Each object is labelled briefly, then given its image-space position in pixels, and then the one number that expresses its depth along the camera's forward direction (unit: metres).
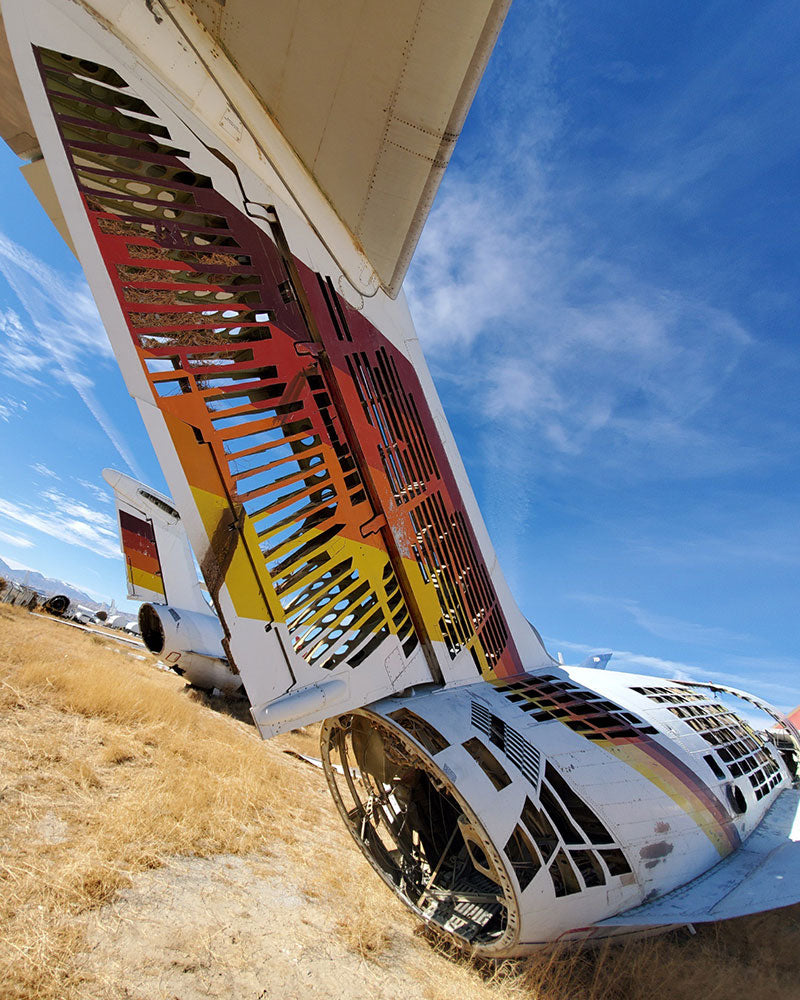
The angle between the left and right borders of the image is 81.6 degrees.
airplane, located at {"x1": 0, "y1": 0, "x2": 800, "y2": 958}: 2.49
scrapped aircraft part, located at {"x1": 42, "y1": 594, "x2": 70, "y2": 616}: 23.19
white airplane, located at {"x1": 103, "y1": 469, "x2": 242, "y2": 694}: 10.98
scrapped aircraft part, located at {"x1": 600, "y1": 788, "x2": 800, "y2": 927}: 3.61
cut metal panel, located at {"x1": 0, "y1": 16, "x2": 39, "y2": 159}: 2.42
